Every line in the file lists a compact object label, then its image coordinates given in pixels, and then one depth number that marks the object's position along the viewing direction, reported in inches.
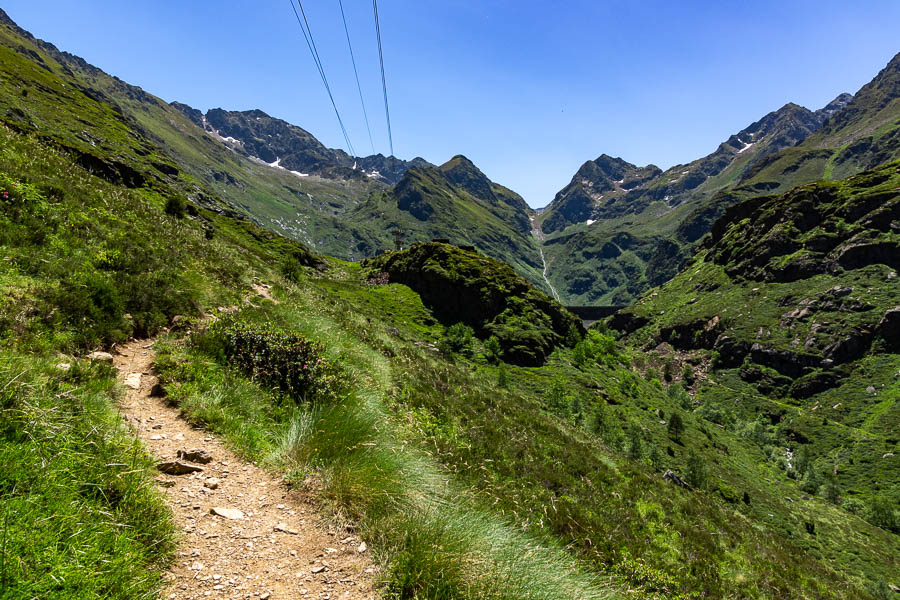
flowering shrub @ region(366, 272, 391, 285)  3435.3
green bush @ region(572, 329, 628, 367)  3045.3
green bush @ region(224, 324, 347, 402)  311.0
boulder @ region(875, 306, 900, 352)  4483.3
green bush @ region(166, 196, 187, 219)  906.1
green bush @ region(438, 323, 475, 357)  2418.8
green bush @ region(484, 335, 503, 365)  2470.5
